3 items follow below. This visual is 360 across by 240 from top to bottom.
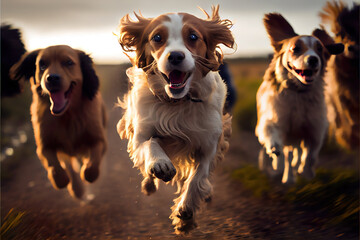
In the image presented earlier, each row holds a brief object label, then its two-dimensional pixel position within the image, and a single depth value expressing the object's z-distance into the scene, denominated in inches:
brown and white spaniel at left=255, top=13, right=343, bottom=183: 213.6
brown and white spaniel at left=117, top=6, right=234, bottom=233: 155.3
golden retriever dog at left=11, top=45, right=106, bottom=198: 193.9
